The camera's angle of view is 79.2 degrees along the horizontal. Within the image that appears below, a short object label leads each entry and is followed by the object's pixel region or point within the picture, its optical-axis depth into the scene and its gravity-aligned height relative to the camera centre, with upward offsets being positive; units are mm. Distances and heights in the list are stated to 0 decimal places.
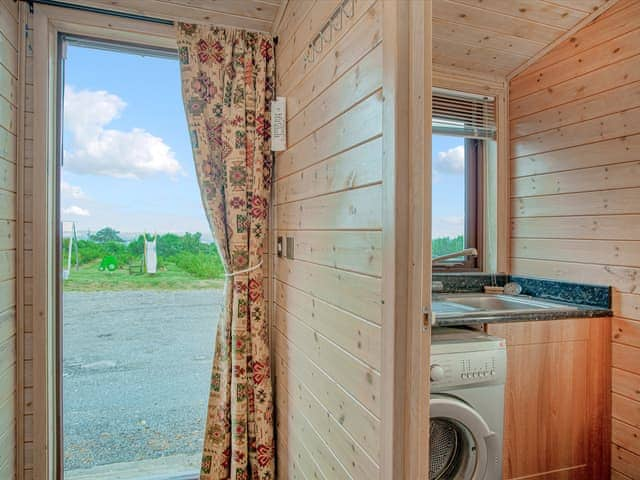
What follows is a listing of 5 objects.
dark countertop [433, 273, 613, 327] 1624 -306
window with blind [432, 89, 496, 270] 2361 +444
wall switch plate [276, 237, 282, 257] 1978 -42
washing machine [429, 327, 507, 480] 1512 -655
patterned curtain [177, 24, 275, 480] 1899 +133
